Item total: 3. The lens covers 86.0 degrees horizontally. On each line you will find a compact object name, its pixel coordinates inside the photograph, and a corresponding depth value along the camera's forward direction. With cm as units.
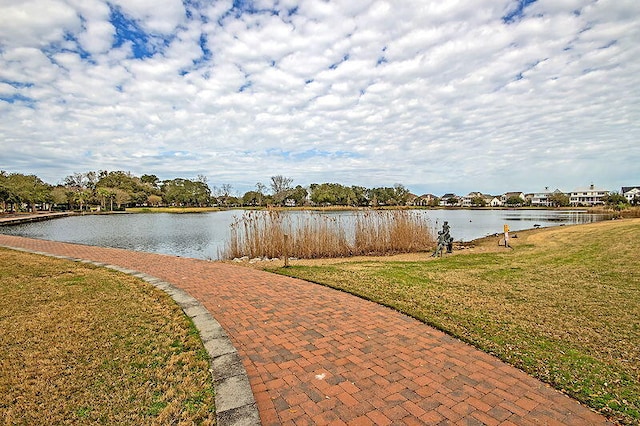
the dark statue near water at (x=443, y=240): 1083
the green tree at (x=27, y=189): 3913
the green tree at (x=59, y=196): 5437
